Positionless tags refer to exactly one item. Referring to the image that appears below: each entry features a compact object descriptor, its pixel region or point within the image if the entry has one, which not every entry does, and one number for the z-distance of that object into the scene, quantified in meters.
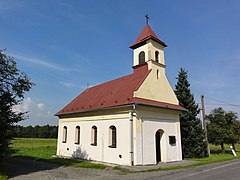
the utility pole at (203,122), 21.89
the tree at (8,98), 10.54
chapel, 14.12
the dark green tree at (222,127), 23.17
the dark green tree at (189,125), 19.80
